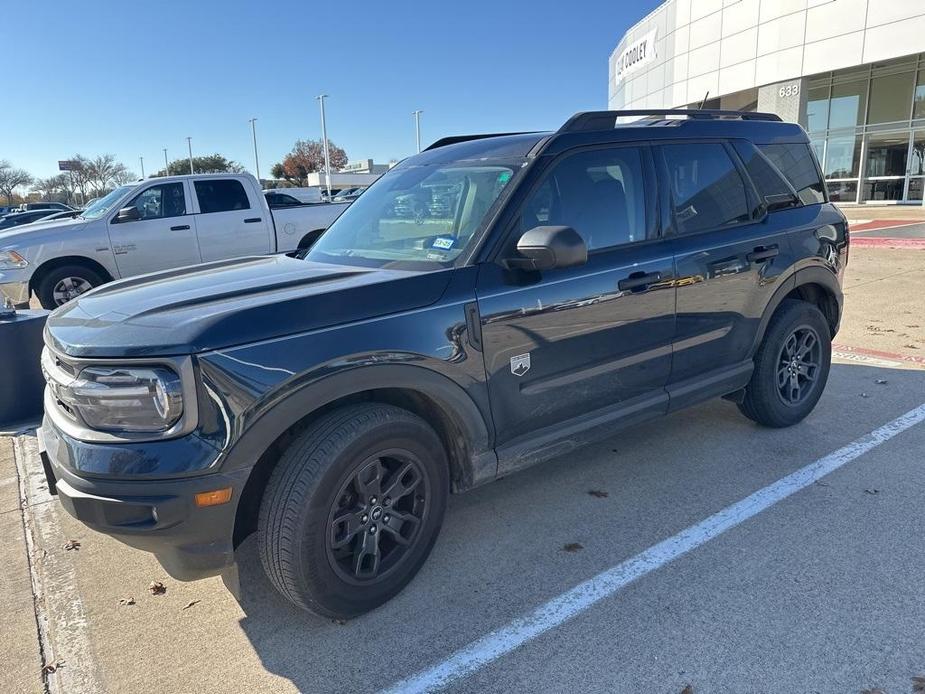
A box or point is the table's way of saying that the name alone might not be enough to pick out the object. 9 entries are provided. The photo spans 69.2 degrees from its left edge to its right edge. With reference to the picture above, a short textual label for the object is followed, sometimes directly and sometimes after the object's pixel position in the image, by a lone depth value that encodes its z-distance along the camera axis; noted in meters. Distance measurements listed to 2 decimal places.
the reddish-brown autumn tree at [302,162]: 83.32
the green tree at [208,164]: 76.82
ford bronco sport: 2.33
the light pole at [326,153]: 54.32
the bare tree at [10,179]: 83.01
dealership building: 22.42
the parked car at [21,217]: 28.78
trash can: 4.73
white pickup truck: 8.68
